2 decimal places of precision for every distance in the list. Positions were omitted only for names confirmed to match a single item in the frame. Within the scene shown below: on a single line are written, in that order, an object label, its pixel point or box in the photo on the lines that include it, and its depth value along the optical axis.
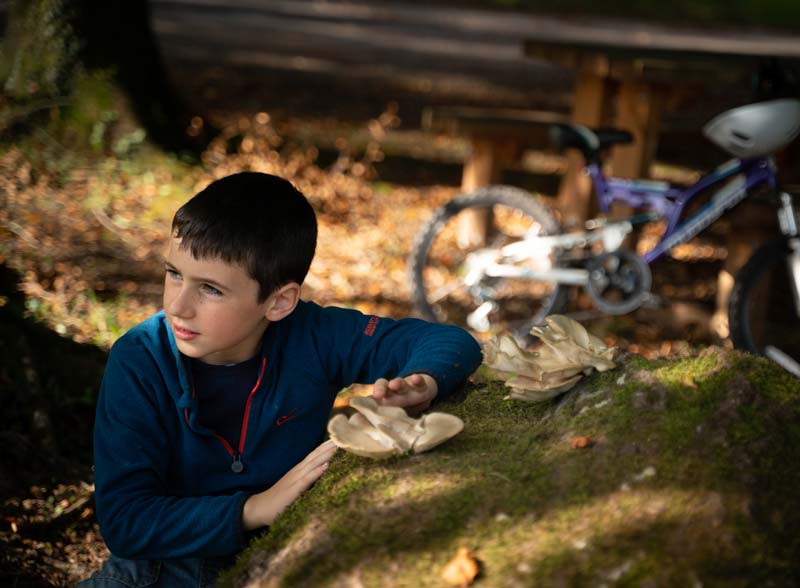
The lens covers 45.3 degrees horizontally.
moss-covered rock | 1.62
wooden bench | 6.48
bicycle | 4.91
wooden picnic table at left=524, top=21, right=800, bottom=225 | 5.38
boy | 2.18
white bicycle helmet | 4.79
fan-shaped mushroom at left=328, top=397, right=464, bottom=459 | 2.00
